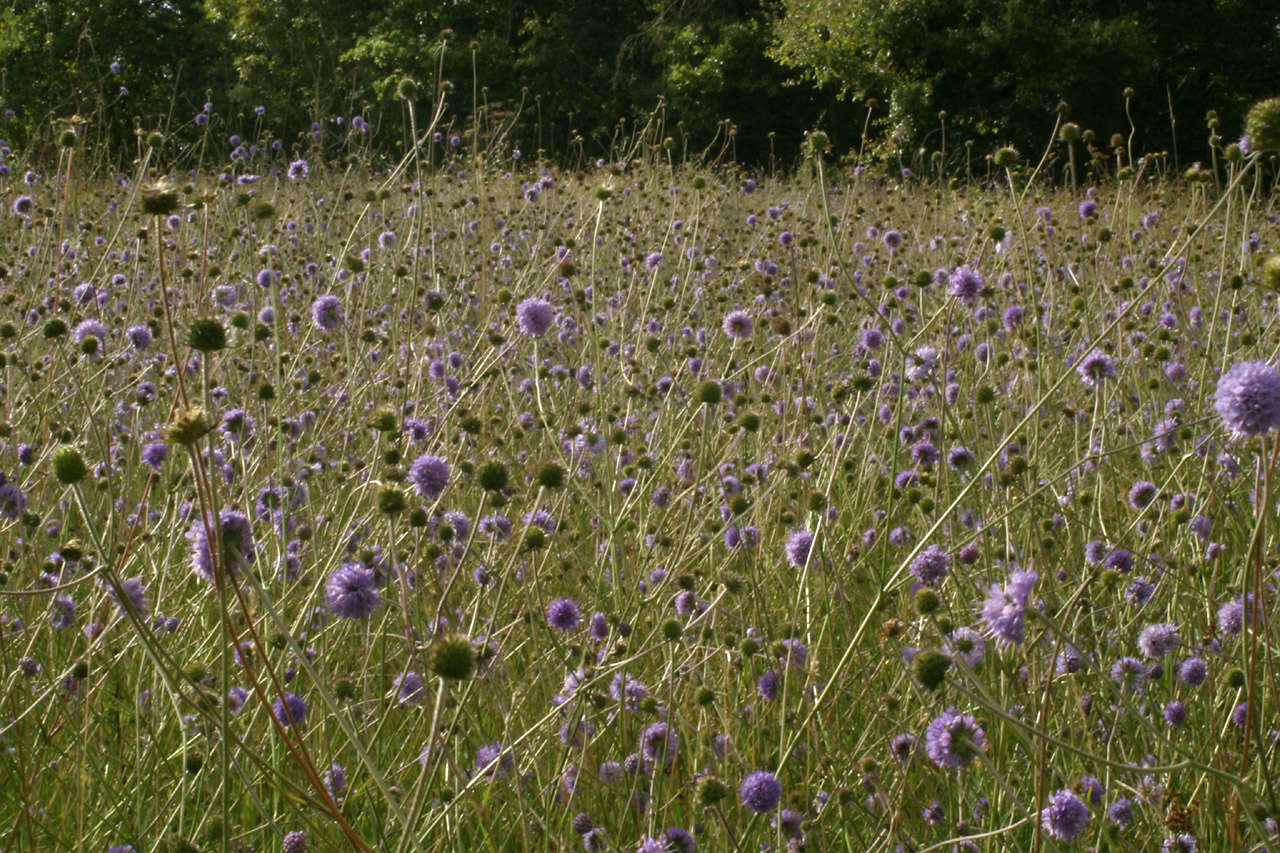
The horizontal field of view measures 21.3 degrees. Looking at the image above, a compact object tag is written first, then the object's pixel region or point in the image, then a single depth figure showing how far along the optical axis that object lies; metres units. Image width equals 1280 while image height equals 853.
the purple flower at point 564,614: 1.62
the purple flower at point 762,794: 1.45
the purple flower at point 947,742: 1.46
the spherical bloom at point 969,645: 1.47
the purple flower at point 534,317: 1.78
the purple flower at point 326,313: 1.87
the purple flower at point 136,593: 1.54
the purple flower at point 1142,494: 1.70
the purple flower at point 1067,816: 1.45
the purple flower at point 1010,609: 1.37
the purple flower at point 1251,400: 1.38
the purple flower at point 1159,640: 1.55
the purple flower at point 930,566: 1.52
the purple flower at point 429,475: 1.55
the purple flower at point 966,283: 1.82
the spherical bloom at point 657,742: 1.50
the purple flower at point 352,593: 1.47
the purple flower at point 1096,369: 1.77
